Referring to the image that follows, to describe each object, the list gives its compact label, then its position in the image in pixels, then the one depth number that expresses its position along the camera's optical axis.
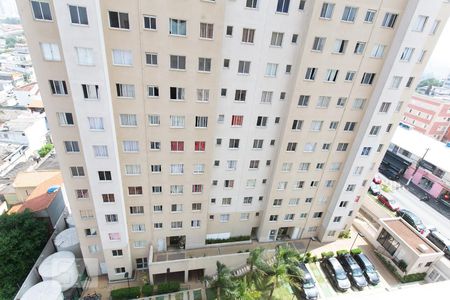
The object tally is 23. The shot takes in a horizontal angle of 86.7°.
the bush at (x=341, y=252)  34.47
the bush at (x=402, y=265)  33.06
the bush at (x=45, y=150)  60.62
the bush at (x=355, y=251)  34.88
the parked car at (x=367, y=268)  31.73
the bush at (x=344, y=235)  37.47
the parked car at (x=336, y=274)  30.83
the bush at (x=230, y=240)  33.97
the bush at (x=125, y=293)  27.95
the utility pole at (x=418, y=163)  53.68
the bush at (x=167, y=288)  29.20
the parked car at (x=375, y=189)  48.89
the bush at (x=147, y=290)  28.78
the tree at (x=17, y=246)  28.72
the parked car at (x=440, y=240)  37.19
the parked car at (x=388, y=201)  45.62
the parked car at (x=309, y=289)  29.34
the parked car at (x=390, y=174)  57.25
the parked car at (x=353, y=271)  31.19
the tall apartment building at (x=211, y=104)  20.02
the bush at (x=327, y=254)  34.03
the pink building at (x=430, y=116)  67.88
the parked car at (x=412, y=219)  40.97
